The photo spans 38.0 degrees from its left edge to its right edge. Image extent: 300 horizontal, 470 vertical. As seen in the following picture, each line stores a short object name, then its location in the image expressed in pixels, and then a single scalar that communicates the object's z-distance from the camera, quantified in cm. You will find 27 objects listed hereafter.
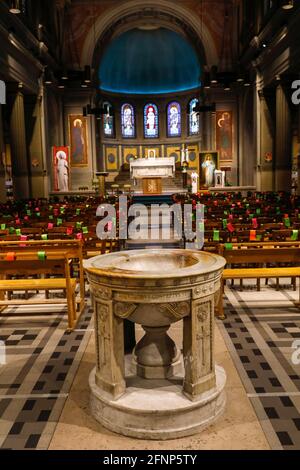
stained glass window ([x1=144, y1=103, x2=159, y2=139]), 3269
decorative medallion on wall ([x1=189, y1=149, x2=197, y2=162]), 3030
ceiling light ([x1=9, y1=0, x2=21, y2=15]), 1472
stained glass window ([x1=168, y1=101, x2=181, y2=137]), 3212
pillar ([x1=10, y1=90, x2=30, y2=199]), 1787
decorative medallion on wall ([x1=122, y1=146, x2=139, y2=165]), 3158
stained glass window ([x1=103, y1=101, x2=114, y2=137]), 3079
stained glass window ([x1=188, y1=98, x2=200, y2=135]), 3086
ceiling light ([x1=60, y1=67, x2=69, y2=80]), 1939
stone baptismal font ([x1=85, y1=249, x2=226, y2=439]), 287
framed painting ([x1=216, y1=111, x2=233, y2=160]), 2603
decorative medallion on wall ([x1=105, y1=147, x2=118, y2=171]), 3084
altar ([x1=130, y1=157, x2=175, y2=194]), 2368
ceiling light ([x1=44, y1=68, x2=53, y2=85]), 2083
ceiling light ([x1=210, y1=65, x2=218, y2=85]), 2148
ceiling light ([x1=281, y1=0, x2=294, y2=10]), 1201
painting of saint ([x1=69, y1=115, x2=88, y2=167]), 2581
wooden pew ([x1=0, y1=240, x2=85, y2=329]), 494
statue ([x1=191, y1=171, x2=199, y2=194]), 2091
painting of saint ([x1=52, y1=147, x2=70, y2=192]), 2059
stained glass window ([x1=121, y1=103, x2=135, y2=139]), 3228
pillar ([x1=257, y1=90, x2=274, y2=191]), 2033
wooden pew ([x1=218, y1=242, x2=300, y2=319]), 523
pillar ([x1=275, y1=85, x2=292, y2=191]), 1800
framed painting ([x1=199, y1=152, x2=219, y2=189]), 2192
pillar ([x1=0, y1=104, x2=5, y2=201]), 1451
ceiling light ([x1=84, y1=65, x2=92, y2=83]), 2142
